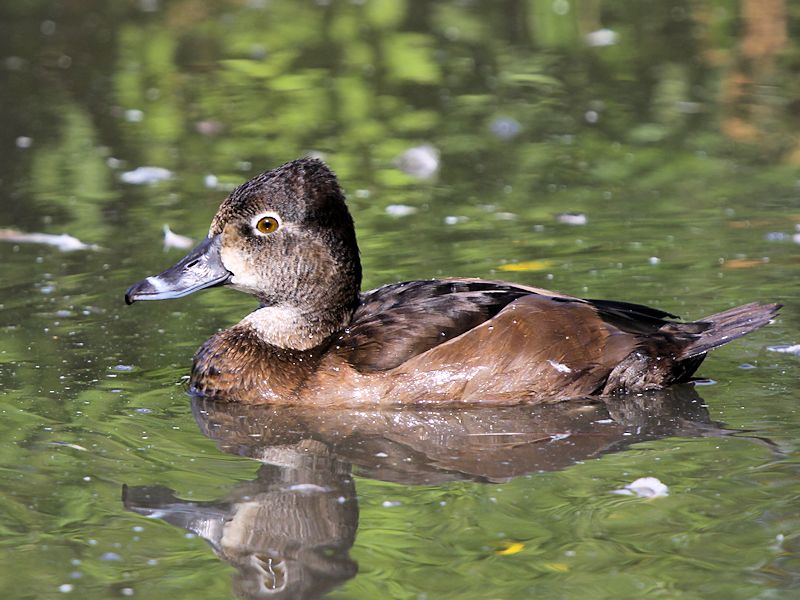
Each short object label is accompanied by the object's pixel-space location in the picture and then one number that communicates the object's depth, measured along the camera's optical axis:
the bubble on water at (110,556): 9.30
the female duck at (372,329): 12.23
